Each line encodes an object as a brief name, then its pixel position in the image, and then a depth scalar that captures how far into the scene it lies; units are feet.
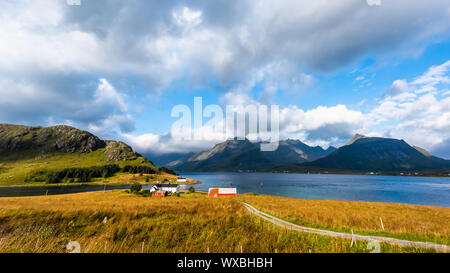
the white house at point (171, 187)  308.65
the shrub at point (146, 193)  230.97
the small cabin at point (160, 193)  225.15
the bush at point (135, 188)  247.11
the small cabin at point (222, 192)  228.02
